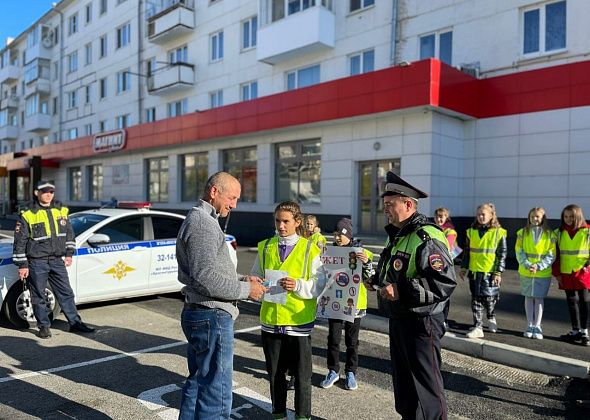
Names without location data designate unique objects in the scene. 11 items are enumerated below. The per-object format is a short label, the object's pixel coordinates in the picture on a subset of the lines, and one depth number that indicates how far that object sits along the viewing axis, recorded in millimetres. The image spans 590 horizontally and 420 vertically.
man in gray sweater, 2707
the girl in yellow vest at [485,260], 5832
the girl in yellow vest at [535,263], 5742
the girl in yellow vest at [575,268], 5676
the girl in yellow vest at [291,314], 3309
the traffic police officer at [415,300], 2795
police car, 6109
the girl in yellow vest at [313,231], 4282
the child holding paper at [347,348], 4262
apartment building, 12570
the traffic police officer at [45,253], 5738
